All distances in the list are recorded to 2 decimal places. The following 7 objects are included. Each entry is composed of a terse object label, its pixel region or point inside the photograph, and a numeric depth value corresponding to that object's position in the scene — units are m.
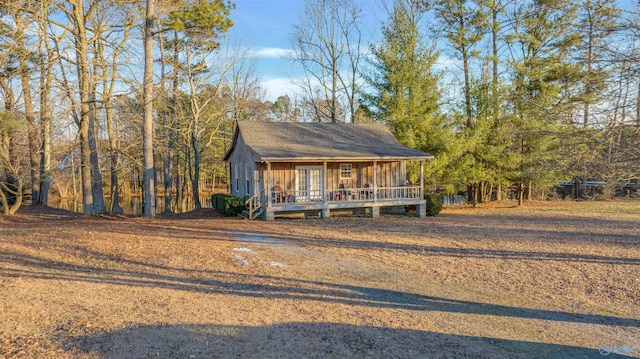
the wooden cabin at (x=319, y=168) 17.06
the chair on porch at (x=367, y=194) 18.85
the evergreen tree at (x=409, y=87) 22.17
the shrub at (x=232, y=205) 17.92
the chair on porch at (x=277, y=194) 16.95
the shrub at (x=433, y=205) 19.00
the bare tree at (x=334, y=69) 30.42
